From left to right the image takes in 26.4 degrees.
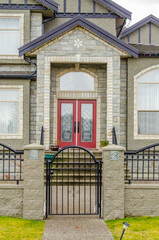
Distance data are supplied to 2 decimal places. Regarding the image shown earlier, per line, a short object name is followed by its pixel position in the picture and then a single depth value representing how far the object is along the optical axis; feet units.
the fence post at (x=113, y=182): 25.12
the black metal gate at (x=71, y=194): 25.68
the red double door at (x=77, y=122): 46.16
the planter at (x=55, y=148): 41.85
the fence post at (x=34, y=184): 24.86
